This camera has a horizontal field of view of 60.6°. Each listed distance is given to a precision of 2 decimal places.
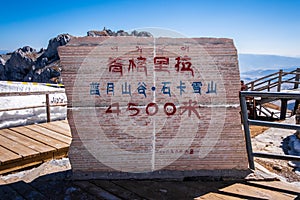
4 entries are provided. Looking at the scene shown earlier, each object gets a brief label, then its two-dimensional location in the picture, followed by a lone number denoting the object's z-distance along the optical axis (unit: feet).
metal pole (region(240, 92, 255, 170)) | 9.87
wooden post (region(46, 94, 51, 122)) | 18.65
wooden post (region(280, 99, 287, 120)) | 41.85
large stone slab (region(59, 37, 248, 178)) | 9.49
